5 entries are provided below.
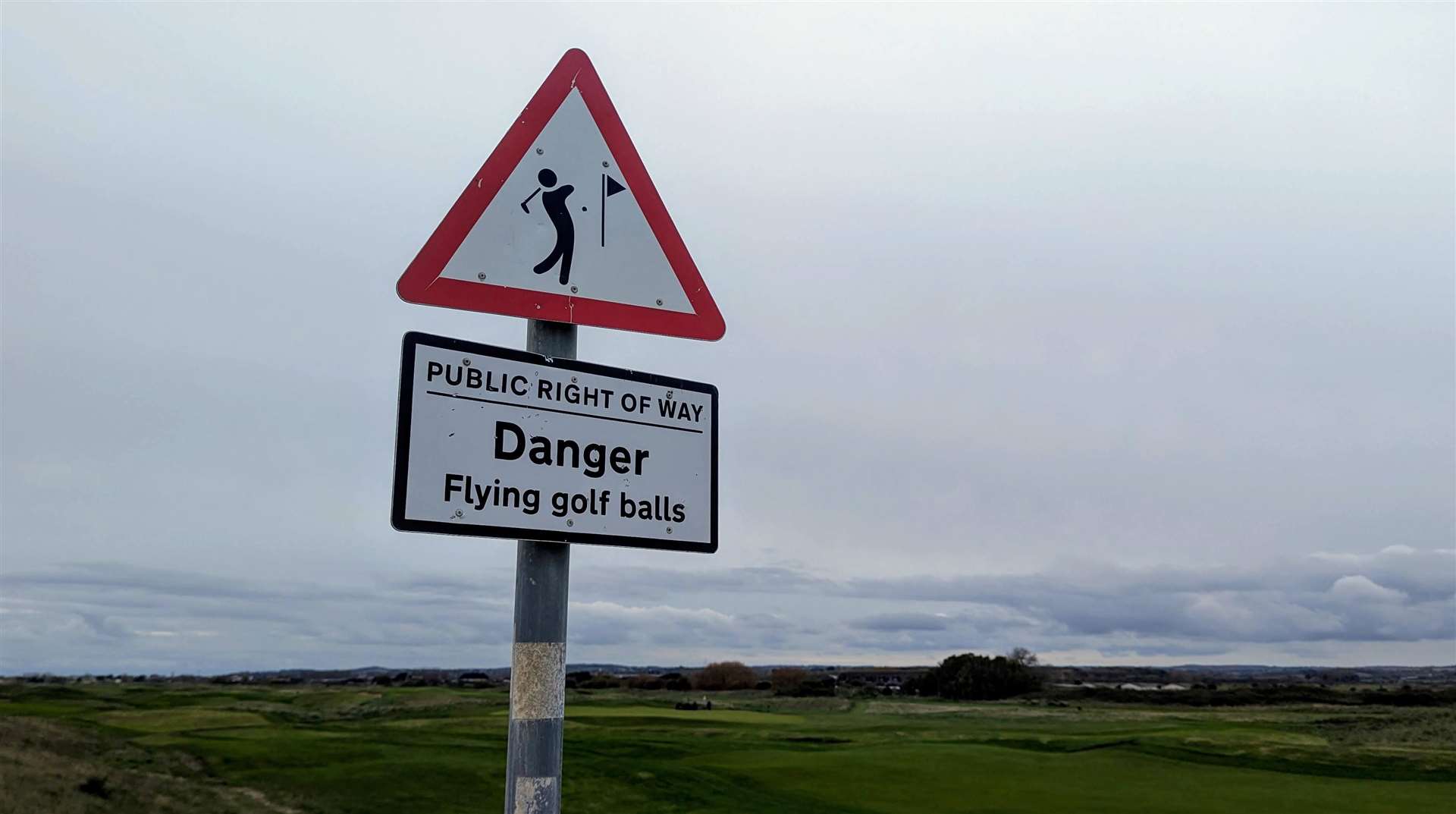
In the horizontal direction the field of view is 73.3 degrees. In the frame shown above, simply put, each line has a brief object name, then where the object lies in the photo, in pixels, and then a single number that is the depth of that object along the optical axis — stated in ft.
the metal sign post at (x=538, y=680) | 7.85
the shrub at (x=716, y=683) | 494.59
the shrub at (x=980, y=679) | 376.48
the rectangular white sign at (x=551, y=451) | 7.80
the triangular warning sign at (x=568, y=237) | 9.02
